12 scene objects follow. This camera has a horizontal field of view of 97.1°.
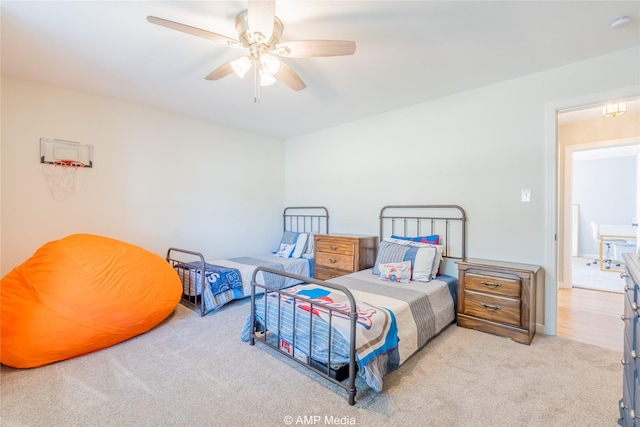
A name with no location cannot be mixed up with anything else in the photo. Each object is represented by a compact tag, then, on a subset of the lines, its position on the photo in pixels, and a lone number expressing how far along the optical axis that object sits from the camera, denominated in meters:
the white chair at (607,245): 5.66
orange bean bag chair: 2.02
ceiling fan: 1.61
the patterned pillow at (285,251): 4.30
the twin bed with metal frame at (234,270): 3.12
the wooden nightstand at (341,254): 3.55
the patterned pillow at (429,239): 3.23
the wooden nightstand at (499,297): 2.45
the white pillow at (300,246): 4.24
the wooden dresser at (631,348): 0.99
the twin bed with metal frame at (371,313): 1.80
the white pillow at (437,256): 3.00
